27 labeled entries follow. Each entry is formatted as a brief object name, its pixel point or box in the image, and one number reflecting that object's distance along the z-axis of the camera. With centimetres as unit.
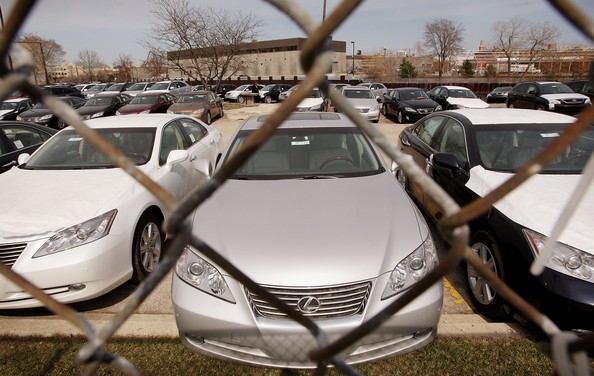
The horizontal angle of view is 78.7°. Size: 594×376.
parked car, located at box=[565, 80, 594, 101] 1848
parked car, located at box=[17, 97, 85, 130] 1332
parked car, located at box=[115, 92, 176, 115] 1504
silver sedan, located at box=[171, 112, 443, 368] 226
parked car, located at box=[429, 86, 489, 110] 1548
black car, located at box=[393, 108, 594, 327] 243
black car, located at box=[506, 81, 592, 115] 1497
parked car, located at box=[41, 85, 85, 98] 2582
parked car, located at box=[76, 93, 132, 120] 1520
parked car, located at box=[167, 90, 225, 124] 1509
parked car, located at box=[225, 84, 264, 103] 2782
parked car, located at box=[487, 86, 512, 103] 2293
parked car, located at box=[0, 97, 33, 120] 1385
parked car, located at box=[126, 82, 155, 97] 2676
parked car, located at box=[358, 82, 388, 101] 2583
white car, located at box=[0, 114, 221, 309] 293
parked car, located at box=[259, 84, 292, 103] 2844
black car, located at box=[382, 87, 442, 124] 1470
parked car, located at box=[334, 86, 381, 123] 1470
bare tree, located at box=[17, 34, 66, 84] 3774
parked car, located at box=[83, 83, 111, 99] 2834
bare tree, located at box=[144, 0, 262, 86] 2238
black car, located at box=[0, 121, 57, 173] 554
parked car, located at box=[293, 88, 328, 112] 1592
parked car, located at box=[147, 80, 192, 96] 2587
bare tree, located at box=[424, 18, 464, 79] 4493
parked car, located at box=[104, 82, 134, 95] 2836
